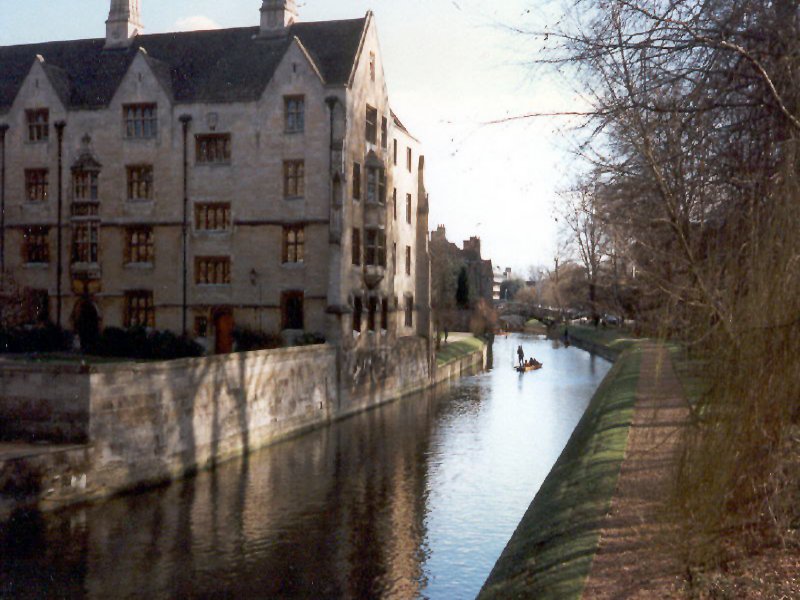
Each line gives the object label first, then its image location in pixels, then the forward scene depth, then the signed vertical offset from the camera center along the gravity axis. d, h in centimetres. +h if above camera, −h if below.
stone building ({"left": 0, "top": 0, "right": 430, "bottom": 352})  3192 +532
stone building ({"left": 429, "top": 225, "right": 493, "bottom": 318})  6880 +561
